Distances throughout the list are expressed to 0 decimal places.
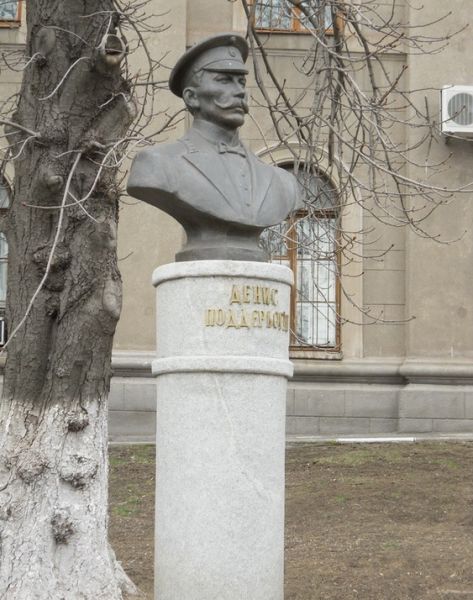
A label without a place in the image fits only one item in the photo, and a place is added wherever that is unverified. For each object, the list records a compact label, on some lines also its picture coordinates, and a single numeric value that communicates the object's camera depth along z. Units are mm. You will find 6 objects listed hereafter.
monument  6250
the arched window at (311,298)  16141
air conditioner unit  15594
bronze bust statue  6555
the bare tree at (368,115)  15523
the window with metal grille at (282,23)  15673
